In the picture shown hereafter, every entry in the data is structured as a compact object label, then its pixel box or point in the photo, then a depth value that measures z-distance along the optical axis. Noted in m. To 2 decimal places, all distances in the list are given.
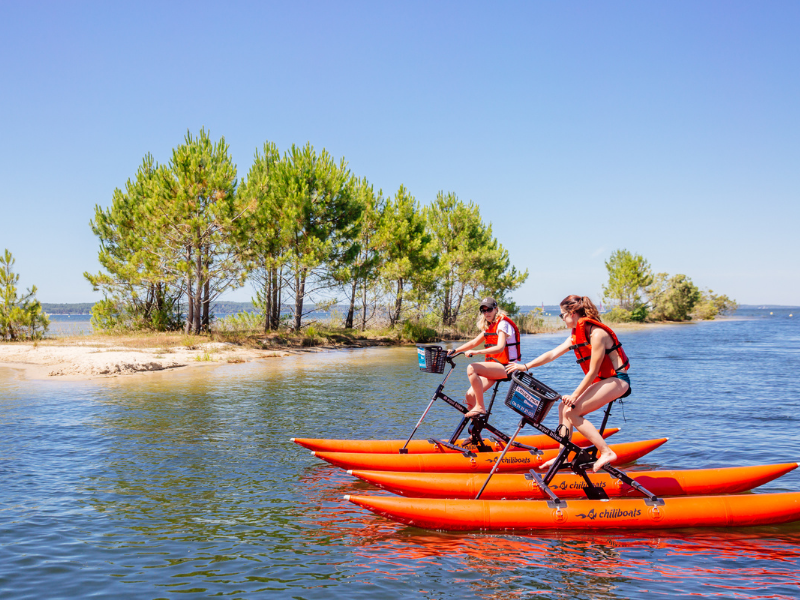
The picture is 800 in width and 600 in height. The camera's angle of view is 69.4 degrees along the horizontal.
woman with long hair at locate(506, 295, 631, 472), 6.05
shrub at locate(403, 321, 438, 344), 36.81
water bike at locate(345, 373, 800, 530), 6.07
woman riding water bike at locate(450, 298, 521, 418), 8.08
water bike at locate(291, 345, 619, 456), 8.15
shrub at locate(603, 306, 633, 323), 72.31
